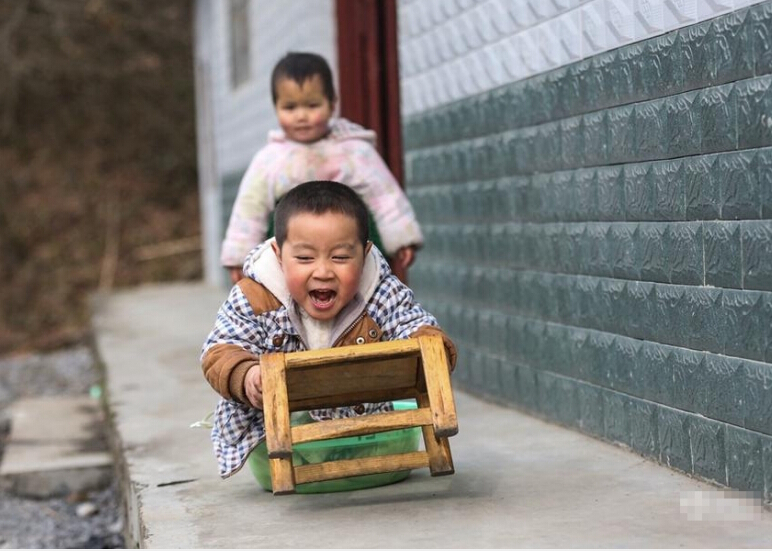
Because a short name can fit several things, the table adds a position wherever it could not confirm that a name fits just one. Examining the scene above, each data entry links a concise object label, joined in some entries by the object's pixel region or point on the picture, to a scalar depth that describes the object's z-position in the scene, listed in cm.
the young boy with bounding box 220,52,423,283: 514
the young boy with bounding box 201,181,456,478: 374
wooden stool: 355
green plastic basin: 396
